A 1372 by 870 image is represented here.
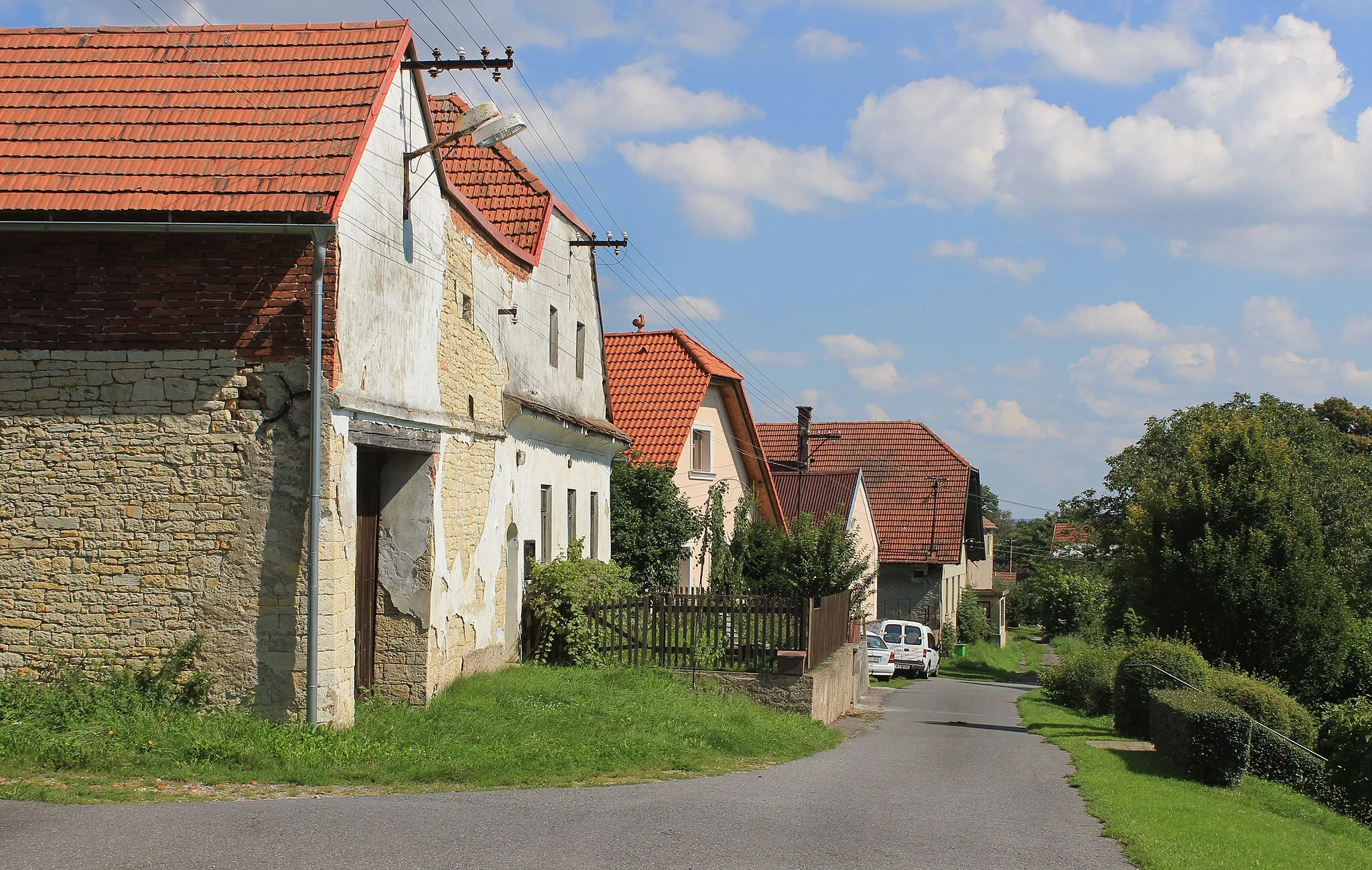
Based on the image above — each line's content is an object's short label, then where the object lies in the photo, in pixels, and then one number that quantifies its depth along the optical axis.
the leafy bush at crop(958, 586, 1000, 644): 53.09
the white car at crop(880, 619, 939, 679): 35.47
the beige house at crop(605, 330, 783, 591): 28.67
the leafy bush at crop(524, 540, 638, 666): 17.34
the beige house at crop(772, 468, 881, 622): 41.22
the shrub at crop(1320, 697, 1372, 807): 15.72
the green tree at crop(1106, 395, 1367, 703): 23.52
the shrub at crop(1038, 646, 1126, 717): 25.42
